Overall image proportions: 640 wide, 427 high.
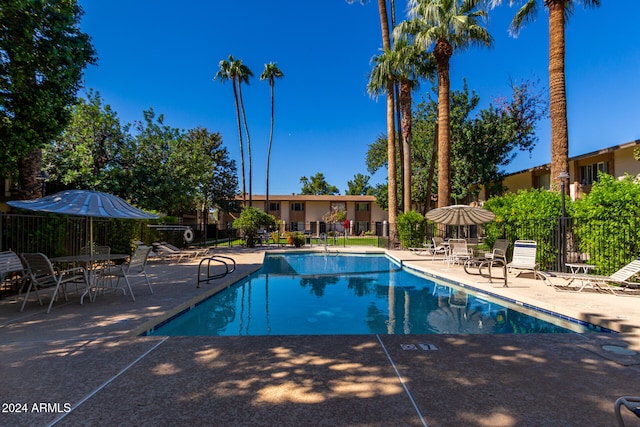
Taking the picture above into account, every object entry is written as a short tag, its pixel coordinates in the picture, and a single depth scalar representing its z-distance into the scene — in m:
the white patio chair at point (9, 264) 5.46
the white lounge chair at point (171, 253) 12.95
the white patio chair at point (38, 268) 5.44
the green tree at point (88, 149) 14.93
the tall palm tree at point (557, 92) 11.17
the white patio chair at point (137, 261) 6.88
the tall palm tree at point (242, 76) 33.56
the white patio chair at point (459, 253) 11.45
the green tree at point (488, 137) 25.89
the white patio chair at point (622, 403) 1.60
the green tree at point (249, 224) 21.83
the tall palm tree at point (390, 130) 19.56
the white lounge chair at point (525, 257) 8.52
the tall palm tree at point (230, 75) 33.53
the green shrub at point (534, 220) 9.35
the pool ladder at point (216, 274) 8.20
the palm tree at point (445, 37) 15.86
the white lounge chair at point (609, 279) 6.45
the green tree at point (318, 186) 66.38
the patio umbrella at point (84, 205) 5.62
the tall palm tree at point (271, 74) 36.06
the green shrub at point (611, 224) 7.20
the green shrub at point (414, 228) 18.67
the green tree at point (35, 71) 6.40
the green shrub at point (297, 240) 21.89
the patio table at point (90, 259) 6.05
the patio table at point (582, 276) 6.99
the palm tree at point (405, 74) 18.67
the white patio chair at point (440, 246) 13.60
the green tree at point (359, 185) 61.69
